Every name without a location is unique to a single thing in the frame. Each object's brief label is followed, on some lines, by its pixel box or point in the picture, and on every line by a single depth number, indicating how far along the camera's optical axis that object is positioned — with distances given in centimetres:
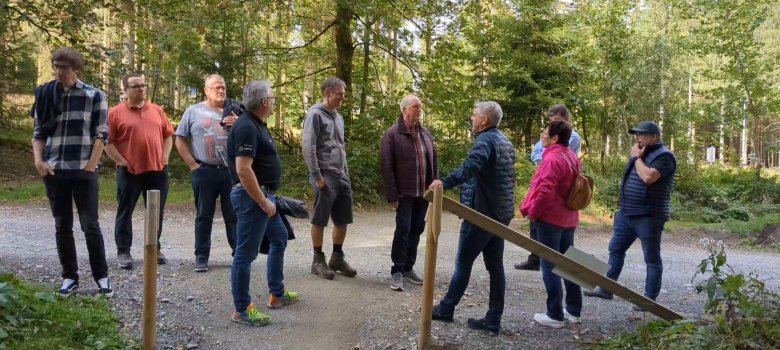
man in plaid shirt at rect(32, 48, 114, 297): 475
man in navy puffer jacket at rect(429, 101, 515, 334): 469
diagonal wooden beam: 415
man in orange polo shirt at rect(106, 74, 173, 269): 581
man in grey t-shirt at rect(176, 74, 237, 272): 589
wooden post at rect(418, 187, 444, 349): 404
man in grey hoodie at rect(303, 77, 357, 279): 558
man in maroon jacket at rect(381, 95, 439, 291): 568
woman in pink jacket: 492
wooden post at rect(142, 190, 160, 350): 362
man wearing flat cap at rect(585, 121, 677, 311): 552
